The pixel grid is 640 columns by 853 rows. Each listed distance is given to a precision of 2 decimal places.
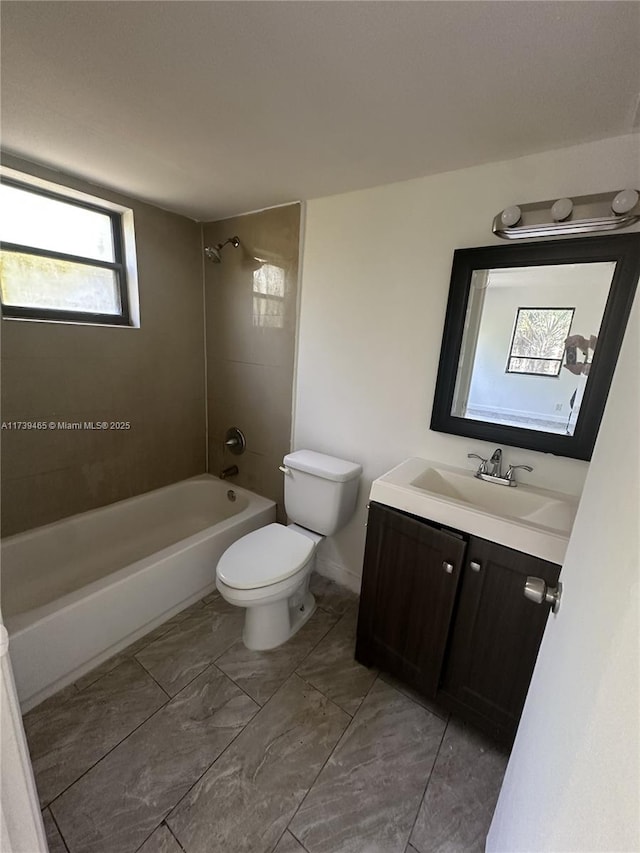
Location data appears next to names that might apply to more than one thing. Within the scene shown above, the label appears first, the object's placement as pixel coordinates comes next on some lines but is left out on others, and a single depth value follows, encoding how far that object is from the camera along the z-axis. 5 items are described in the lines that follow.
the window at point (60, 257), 1.73
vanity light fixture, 1.13
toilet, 1.52
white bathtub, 1.39
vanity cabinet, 1.15
